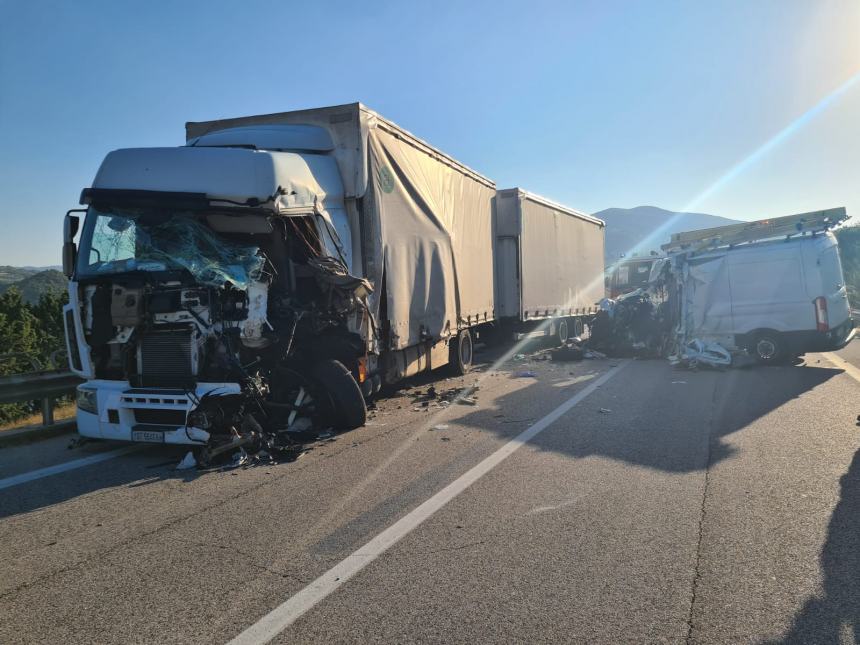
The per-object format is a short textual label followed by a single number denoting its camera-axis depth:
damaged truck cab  6.07
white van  11.80
